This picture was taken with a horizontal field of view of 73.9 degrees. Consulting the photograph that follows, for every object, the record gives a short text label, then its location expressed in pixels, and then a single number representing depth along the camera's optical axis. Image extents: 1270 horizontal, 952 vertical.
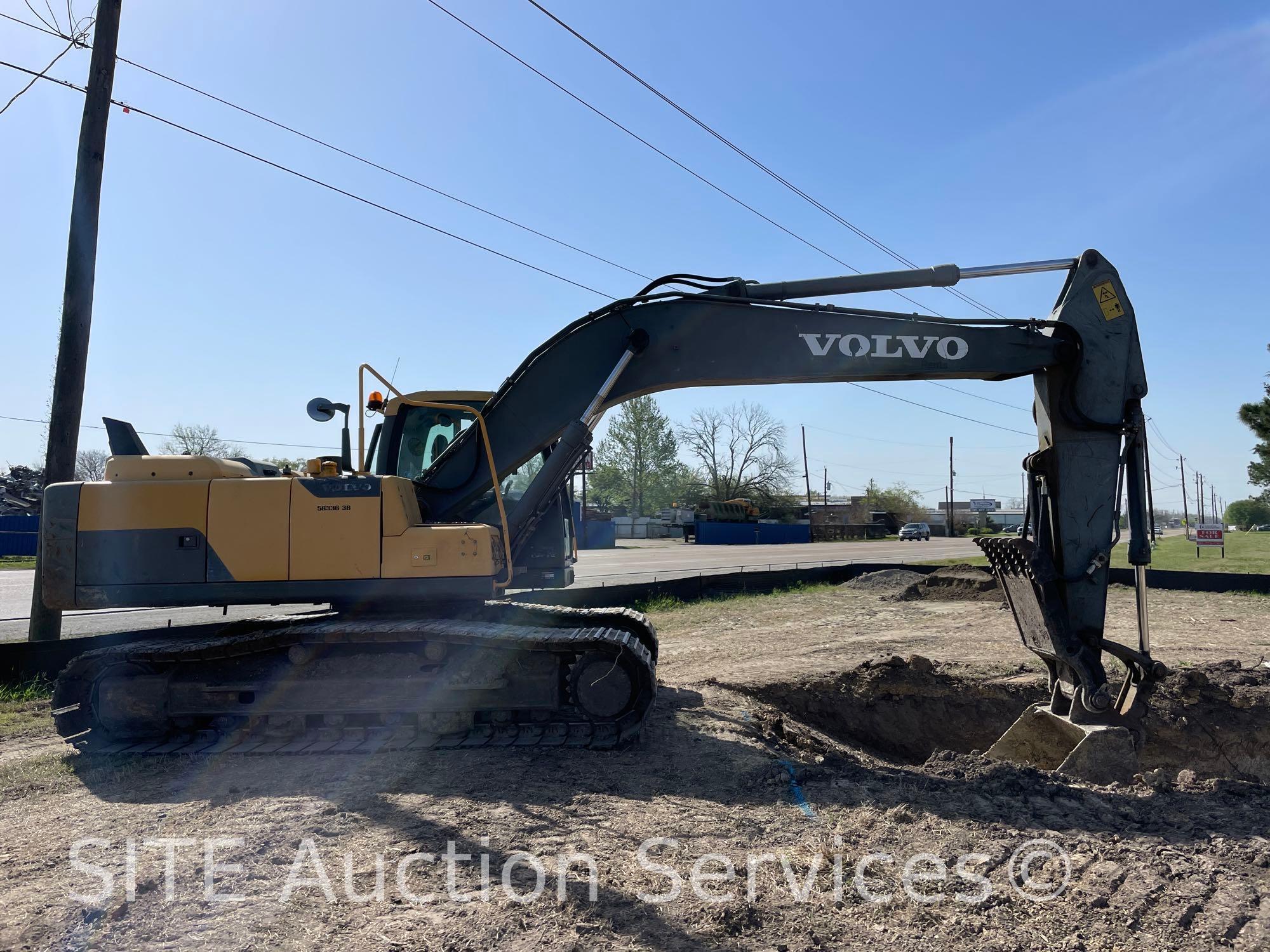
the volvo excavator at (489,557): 5.81
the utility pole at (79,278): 8.76
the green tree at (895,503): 85.31
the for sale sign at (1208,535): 24.22
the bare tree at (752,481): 76.38
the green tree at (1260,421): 26.05
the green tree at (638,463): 75.50
